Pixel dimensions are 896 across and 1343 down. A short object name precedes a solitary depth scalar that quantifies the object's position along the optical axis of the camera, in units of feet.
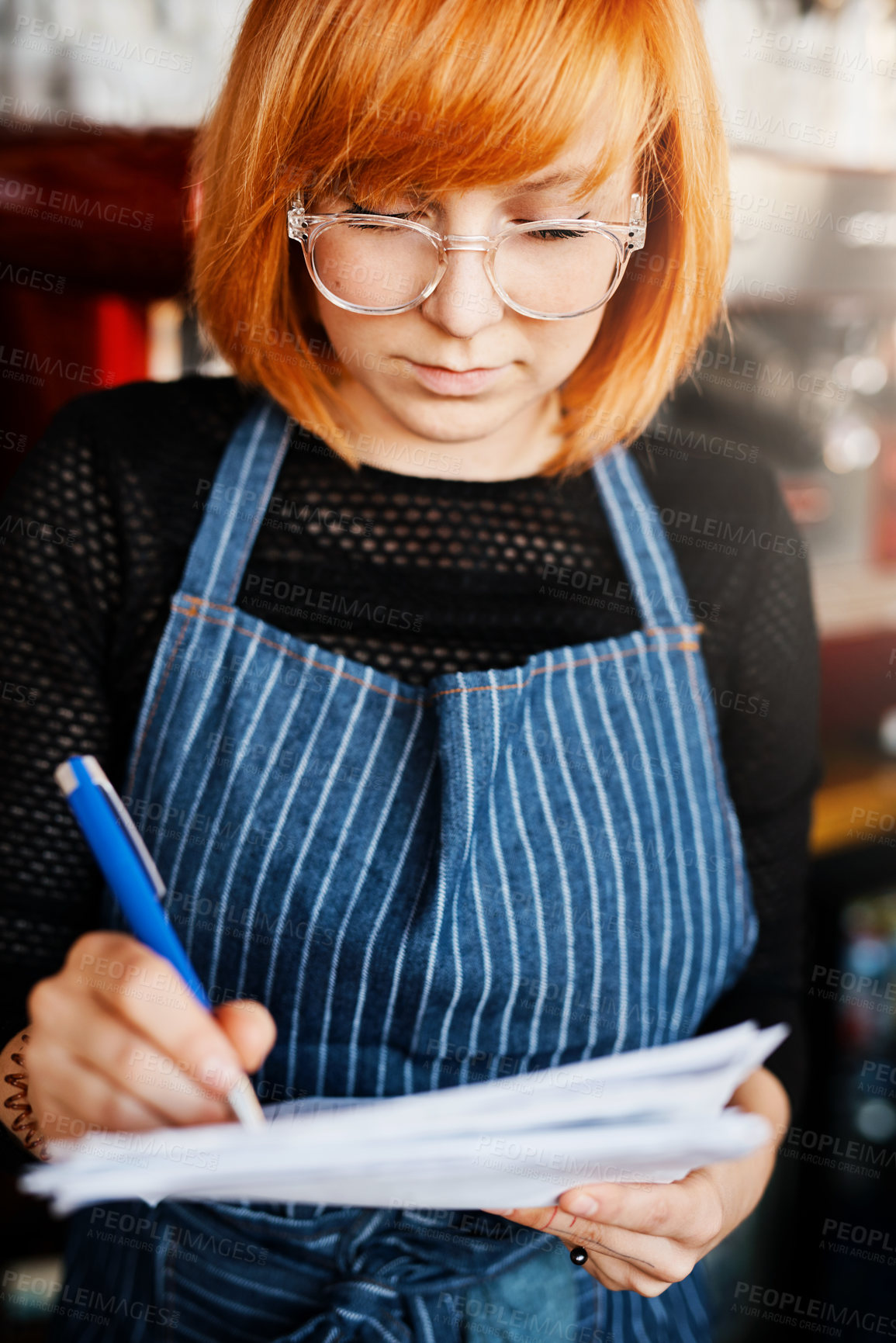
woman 2.42
